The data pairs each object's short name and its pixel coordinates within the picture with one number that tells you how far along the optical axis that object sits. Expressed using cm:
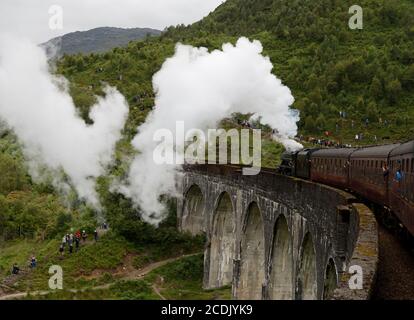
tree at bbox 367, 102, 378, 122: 6328
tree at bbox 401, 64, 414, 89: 7088
